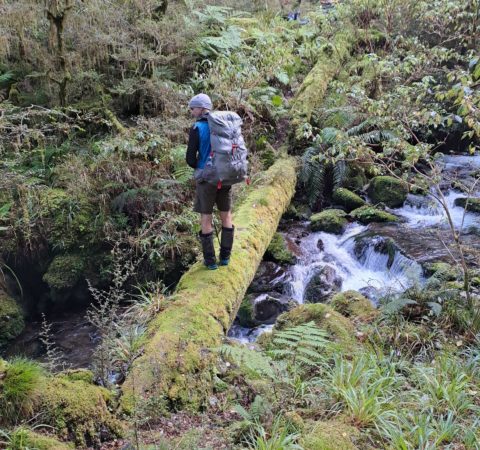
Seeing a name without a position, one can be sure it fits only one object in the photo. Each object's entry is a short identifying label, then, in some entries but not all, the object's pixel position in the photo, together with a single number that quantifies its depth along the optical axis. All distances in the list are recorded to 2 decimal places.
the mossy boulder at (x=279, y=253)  8.66
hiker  5.16
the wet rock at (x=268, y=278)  8.09
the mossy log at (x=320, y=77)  11.89
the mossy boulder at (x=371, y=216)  9.95
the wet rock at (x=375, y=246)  8.55
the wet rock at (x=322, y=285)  7.89
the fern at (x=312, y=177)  10.63
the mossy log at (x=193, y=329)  3.69
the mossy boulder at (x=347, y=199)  10.62
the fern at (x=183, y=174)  8.34
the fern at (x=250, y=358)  3.22
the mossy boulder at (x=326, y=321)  4.75
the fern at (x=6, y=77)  9.48
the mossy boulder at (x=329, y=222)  9.66
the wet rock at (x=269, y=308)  7.46
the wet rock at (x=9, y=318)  7.22
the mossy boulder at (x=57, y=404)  2.80
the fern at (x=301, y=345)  3.36
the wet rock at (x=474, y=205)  9.87
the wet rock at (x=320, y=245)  9.19
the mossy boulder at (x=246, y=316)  7.39
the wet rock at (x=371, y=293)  7.42
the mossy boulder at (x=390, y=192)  10.66
